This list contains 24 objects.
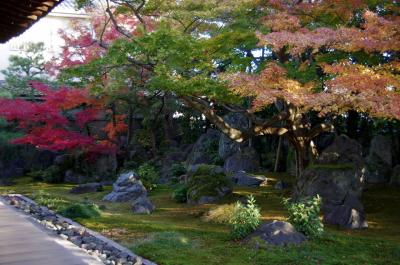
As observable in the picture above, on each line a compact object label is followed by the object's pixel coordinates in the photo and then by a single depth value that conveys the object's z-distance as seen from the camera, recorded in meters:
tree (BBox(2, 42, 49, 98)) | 21.06
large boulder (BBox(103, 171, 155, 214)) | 12.81
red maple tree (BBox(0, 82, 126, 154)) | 17.47
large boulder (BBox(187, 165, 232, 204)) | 12.11
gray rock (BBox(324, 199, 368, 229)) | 8.84
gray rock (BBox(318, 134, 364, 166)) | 10.98
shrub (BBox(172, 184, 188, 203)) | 12.52
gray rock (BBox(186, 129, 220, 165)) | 18.36
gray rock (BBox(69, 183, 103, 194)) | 15.34
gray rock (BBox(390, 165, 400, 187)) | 13.05
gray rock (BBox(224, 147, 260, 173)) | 17.36
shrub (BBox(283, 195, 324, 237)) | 7.53
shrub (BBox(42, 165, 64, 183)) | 18.95
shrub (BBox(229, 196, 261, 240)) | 7.57
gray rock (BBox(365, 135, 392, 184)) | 13.89
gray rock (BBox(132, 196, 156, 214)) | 11.11
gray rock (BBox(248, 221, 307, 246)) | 7.11
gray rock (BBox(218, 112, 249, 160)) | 18.02
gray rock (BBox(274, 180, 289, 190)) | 13.77
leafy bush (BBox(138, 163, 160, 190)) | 15.33
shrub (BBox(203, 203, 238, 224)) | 9.43
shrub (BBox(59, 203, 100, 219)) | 10.02
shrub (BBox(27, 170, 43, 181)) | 19.48
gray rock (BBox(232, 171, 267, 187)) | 14.70
